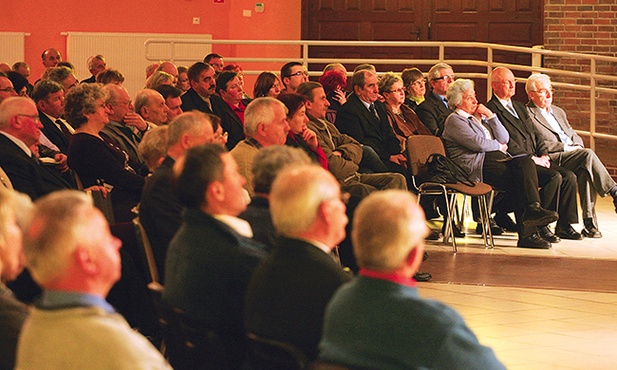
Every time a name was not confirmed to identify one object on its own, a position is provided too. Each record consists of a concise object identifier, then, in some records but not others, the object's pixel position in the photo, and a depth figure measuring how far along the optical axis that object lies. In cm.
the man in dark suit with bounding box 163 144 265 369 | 465
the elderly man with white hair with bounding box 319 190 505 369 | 361
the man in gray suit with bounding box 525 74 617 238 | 1293
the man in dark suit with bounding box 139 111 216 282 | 641
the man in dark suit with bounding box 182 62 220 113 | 1196
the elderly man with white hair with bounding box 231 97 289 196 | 835
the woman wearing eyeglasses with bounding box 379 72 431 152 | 1306
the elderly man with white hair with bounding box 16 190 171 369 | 315
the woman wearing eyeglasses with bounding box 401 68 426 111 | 1446
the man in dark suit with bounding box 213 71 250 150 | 1170
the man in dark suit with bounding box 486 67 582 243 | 1262
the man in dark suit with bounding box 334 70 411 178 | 1252
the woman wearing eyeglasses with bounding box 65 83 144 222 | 850
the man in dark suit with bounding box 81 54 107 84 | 1666
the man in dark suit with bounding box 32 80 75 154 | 1011
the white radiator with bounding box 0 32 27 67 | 2148
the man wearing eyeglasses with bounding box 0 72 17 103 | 1108
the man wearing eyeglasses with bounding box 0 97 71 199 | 783
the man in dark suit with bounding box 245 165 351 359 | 419
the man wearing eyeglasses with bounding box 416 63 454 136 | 1364
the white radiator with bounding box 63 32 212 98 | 2142
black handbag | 1184
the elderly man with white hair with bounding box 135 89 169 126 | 1041
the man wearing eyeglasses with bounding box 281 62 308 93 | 1327
